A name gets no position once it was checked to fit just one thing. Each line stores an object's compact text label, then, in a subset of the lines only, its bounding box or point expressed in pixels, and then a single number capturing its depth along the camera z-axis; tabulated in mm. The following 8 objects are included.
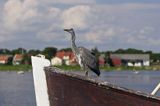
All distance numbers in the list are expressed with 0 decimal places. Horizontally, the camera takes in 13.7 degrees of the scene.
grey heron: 15077
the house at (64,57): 138175
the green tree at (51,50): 115019
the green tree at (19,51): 136300
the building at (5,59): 152712
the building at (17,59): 146938
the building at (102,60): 140375
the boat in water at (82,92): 13438
